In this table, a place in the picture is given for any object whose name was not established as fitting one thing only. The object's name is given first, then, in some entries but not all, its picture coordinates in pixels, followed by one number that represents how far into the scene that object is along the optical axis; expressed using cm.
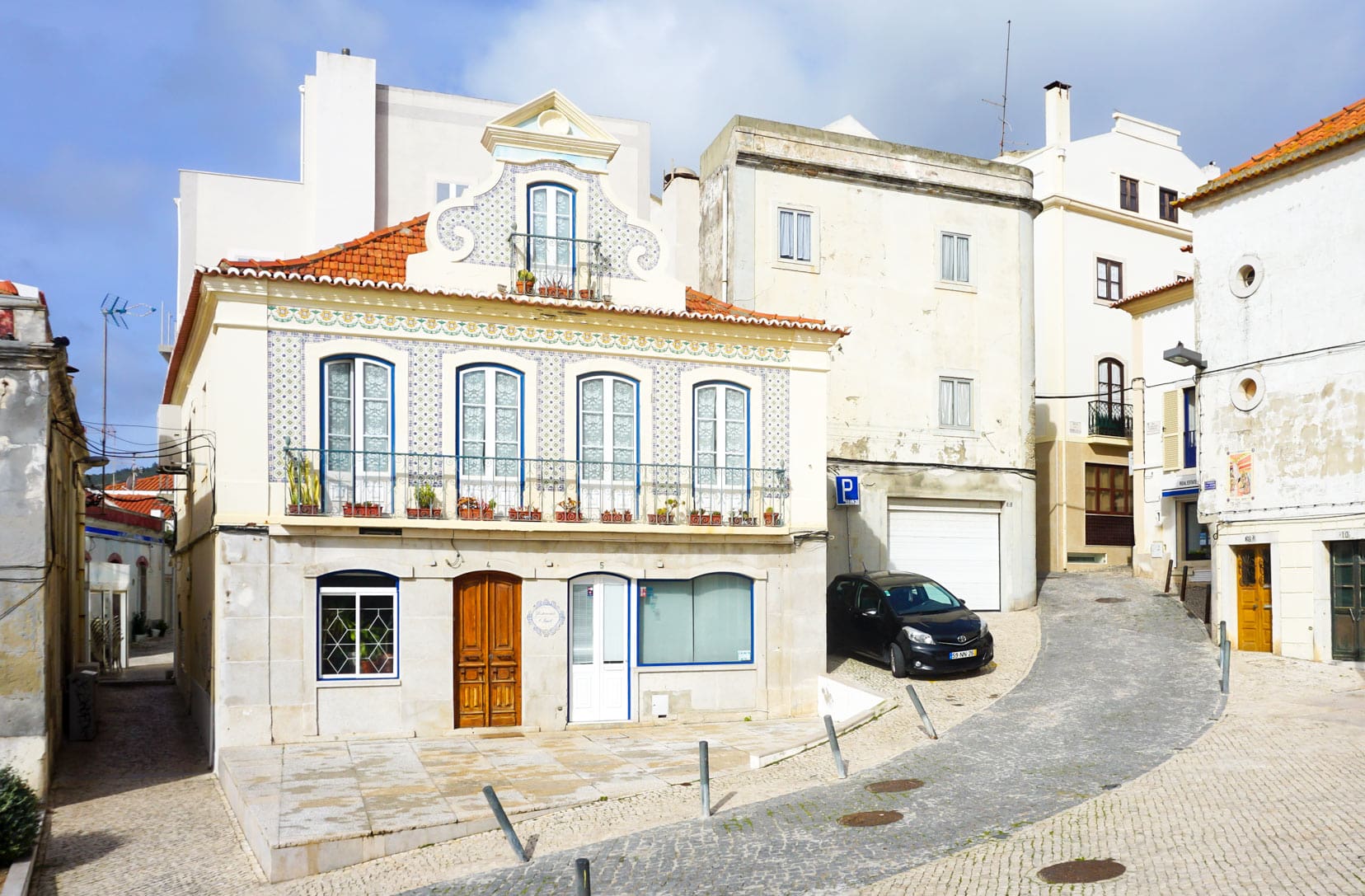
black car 1911
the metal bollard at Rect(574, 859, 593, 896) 855
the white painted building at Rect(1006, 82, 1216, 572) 3130
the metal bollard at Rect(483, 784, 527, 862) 1101
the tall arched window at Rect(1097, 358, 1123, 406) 3231
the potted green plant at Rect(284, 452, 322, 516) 1662
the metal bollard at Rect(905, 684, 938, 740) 1558
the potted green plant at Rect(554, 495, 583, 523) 1811
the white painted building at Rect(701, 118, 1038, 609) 2433
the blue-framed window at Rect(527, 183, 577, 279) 1873
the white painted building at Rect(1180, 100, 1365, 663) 1934
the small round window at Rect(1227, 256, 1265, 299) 2108
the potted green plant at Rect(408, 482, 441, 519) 1730
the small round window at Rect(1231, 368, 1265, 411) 2100
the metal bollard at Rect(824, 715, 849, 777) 1388
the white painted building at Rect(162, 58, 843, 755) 1659
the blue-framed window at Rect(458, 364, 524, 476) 1795
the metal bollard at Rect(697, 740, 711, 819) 1230
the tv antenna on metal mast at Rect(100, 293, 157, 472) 2338
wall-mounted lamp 2180
